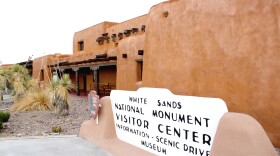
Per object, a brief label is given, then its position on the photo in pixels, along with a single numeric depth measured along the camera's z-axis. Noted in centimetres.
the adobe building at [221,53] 460
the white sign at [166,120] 308
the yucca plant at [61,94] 933
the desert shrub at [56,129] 726
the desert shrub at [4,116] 833
